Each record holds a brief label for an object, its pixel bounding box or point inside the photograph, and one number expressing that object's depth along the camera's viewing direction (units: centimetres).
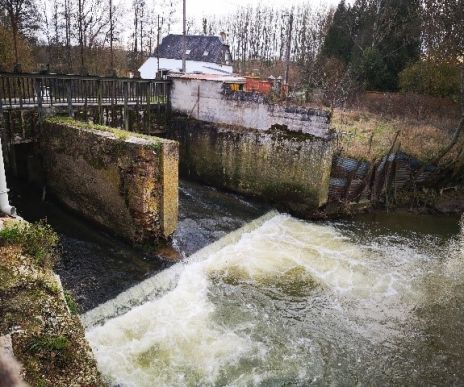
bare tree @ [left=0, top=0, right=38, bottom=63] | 1958
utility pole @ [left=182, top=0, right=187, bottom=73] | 2251
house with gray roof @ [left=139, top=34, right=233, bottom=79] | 3550
